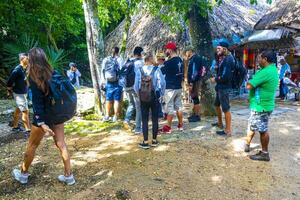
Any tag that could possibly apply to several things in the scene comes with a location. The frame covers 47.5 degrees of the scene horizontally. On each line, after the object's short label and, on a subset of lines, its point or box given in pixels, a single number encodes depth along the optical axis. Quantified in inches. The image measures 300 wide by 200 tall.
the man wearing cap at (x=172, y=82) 245.0
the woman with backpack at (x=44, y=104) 149.9
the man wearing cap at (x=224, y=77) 231.6
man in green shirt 190.4
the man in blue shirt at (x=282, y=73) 441.9
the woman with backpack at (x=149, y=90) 215.9
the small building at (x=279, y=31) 411.5
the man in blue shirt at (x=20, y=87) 250.2
